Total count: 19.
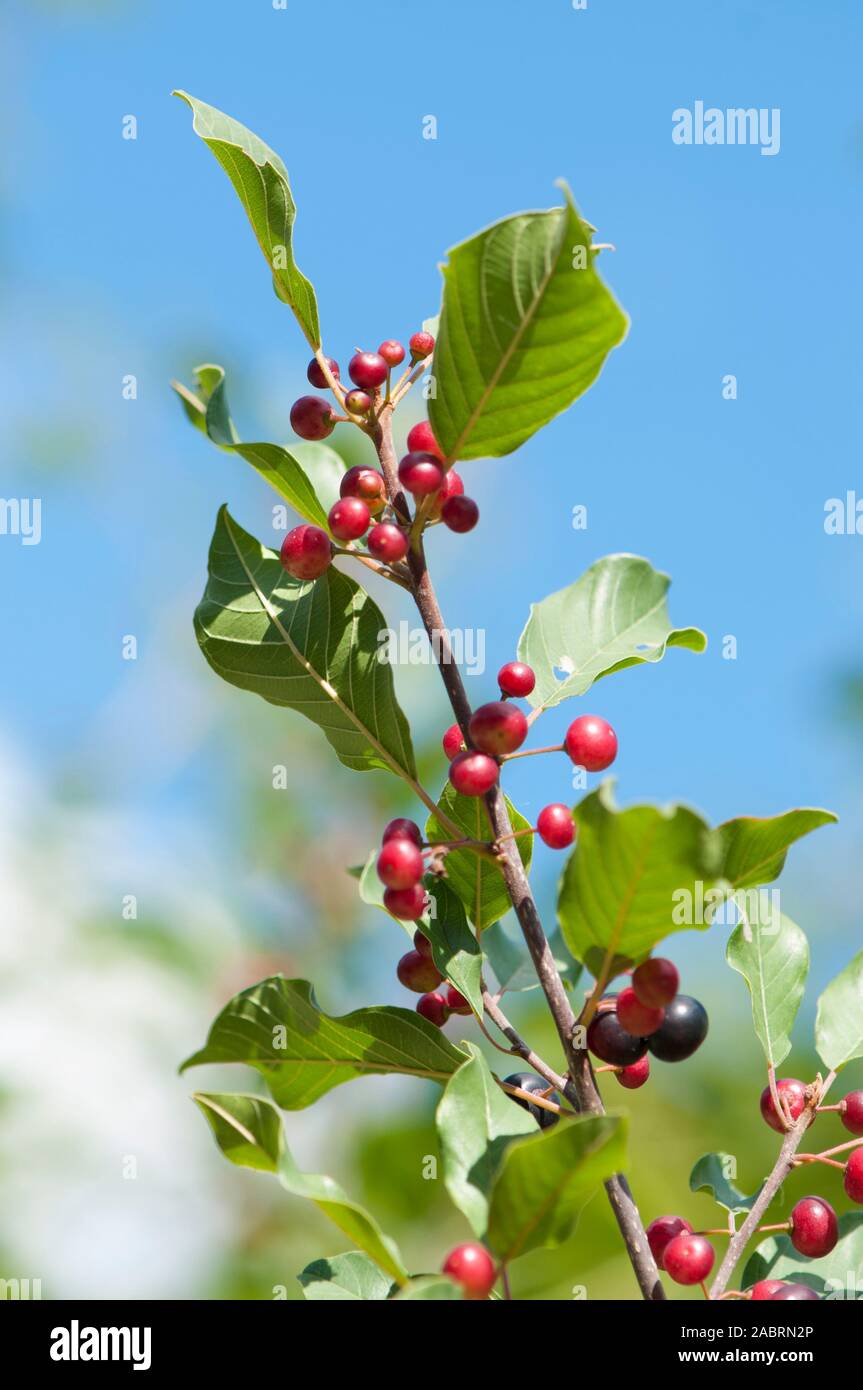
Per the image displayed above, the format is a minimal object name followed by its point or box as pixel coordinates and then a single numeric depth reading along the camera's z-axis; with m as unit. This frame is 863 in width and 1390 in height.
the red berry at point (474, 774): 0.79
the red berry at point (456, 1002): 0.82
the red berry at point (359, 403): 0.81
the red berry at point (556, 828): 0.79
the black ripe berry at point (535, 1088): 0.80
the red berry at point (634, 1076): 0.81
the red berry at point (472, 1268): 0.75
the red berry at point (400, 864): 0.78
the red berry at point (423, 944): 0.81
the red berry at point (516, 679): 0.82
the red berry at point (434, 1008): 0.82
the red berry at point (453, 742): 0.82
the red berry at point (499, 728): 0.79
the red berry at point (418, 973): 0.81
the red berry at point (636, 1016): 0.78
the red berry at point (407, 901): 0.79
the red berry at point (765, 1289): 0.79
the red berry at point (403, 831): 0.79
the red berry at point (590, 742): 0.80
